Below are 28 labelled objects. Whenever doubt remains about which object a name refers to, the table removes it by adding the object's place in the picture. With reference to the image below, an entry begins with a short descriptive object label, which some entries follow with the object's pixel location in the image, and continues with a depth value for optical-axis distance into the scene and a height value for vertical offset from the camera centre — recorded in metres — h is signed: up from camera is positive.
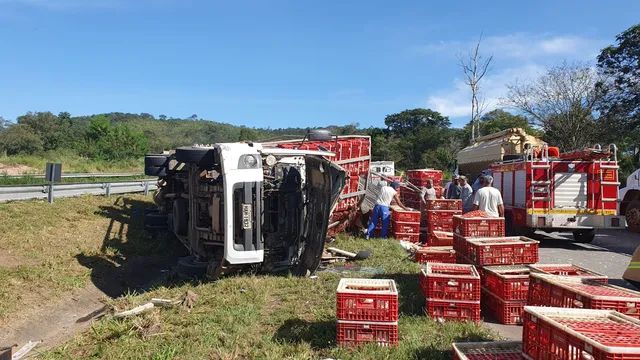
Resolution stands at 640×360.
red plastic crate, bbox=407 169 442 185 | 20.12 +1.13
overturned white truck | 8.23 -0.16
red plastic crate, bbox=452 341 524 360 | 4.36 -1.28
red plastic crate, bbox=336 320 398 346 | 5.26 -1.36
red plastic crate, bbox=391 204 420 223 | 12.58 -0.33
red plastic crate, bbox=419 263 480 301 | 6.08 -0.99
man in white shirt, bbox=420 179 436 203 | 14.77 +0.29
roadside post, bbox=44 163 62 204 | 13.11 +0.45
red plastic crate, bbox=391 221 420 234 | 12.58 -0.61
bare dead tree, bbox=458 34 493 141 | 35.38 +7.61
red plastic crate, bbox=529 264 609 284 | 6.25 -0.79
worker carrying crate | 12.61 -0.25
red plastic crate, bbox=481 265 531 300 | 6.33 -0.96
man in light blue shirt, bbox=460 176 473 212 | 14.02 +0.27
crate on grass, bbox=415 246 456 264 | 8.62 -0.90
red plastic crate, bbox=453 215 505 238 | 8.30 -0.36
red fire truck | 12.66 +0.40
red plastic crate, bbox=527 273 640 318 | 4.42 -0.81
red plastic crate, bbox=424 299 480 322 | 6.09 -1.27
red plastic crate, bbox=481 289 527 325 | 6.33 -1.31
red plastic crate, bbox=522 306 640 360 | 3.10 -0.84
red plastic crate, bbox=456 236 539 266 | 6.99 -0.64
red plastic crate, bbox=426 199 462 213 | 12.56 -0.01
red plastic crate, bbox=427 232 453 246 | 11.07 -0.77
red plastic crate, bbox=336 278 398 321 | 5.25 -1.08
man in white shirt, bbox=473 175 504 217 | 10.08 +0.07
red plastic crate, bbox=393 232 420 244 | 12.58 -0.85
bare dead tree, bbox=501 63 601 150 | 29.47 +5.22
